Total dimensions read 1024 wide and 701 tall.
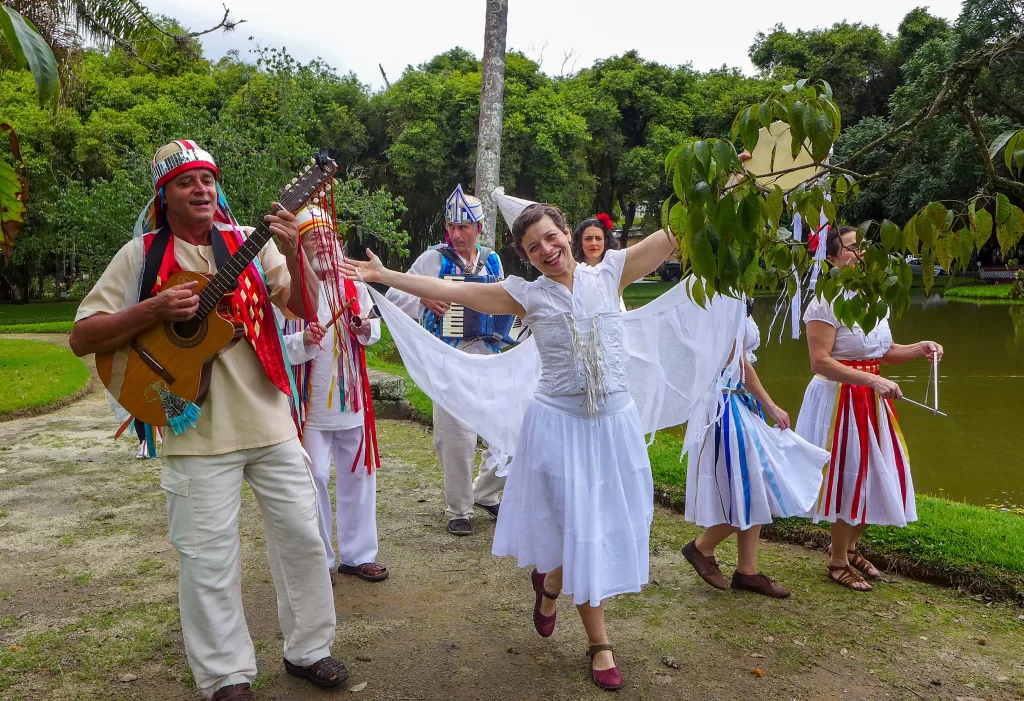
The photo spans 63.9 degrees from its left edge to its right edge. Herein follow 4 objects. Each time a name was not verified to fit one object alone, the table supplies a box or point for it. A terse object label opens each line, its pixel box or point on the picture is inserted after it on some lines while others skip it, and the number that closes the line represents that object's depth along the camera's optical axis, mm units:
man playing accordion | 5539
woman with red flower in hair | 5047
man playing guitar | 3223
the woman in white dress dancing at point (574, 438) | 3494
